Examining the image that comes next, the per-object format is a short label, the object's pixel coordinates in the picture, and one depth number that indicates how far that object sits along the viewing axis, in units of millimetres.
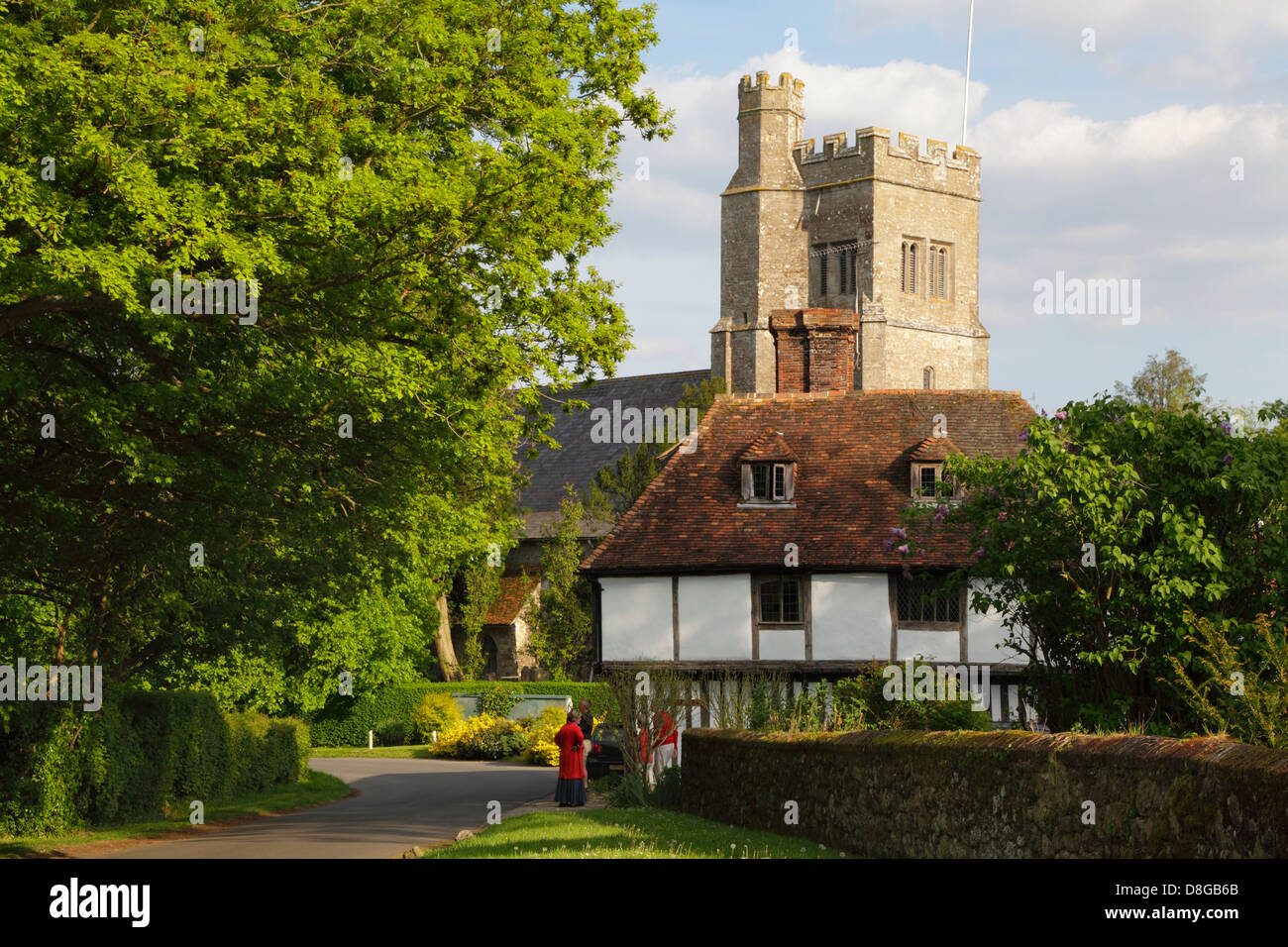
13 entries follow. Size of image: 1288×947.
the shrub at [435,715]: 47188
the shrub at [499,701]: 46406
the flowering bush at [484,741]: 41938
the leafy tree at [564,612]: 49156
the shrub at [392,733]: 48656
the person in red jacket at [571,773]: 22562
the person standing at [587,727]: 27158
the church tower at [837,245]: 65750
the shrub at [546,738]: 39000
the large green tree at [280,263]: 13711
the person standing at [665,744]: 23625
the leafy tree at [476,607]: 53031
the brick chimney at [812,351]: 34875
